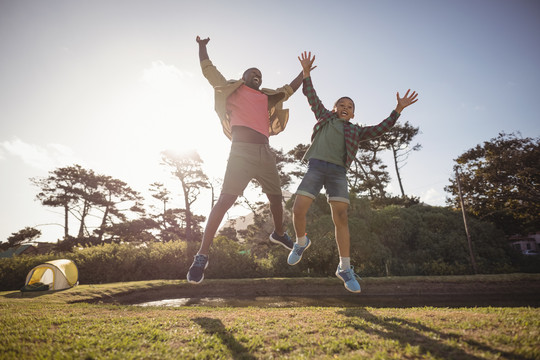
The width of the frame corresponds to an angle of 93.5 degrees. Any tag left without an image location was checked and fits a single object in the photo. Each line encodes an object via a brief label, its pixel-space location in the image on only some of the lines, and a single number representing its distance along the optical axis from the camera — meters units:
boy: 3.12
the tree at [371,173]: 22.01
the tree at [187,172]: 24.17
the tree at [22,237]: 27.11
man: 2.85
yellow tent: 13.64
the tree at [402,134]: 24.73
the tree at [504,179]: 14.42
